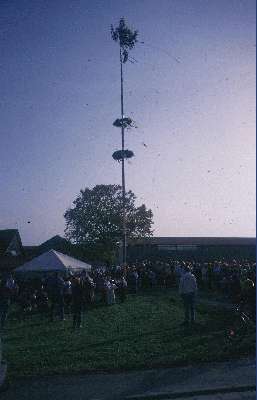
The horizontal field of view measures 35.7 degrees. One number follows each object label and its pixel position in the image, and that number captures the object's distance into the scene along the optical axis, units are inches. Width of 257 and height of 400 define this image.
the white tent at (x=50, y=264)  874.1
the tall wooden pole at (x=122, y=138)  1068.5
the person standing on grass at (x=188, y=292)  537.3
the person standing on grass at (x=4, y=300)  585.6
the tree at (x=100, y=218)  2295.8
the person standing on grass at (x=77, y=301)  551.8
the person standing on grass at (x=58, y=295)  641.0
